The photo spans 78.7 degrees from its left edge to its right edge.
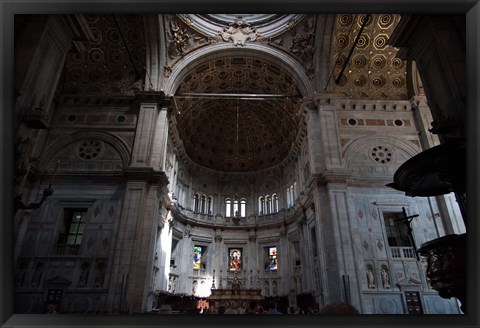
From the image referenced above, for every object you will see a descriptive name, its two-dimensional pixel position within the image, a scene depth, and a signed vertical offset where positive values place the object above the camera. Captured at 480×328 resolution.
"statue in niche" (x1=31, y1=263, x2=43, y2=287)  11.48 +0.76
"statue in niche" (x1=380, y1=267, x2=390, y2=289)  12.32 +0.77
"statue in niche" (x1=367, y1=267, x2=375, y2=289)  12.17 +0.75
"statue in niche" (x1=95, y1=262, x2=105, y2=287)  11.72 +0.83
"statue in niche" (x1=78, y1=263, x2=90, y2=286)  11.78 +0.79
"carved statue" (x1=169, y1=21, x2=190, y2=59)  16.83 +13.79
